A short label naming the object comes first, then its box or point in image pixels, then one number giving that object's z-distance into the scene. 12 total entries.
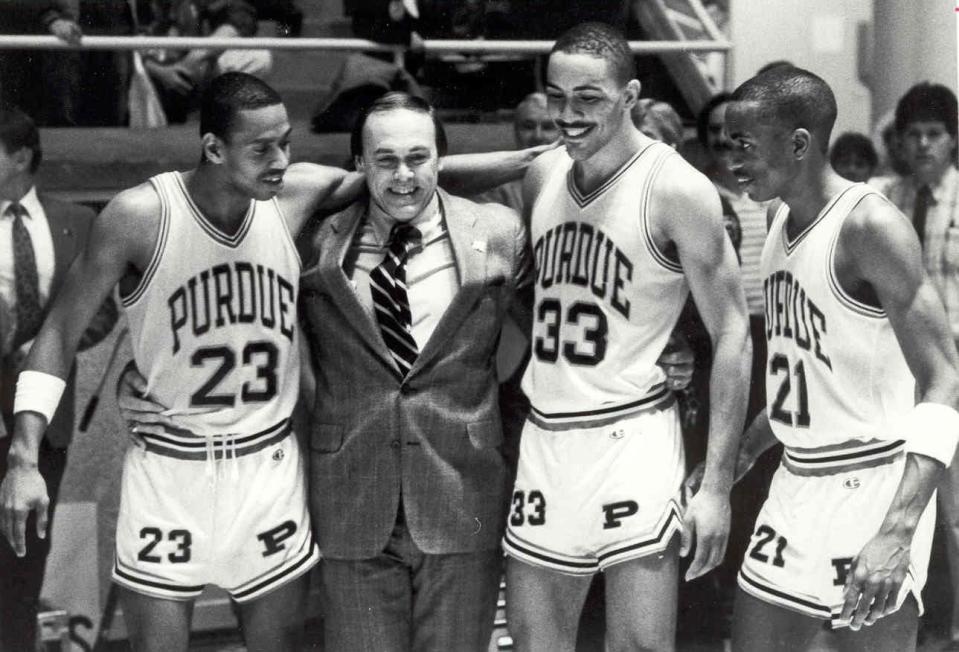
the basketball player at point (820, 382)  6.75
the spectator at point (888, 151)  9.49
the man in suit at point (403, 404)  7.12
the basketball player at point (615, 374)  6.87
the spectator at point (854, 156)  9.71
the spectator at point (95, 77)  8.80
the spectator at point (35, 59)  8.55
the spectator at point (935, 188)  9.34
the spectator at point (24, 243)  8.54
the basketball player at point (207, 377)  7.02
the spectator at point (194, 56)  9.17
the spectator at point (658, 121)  8.78
